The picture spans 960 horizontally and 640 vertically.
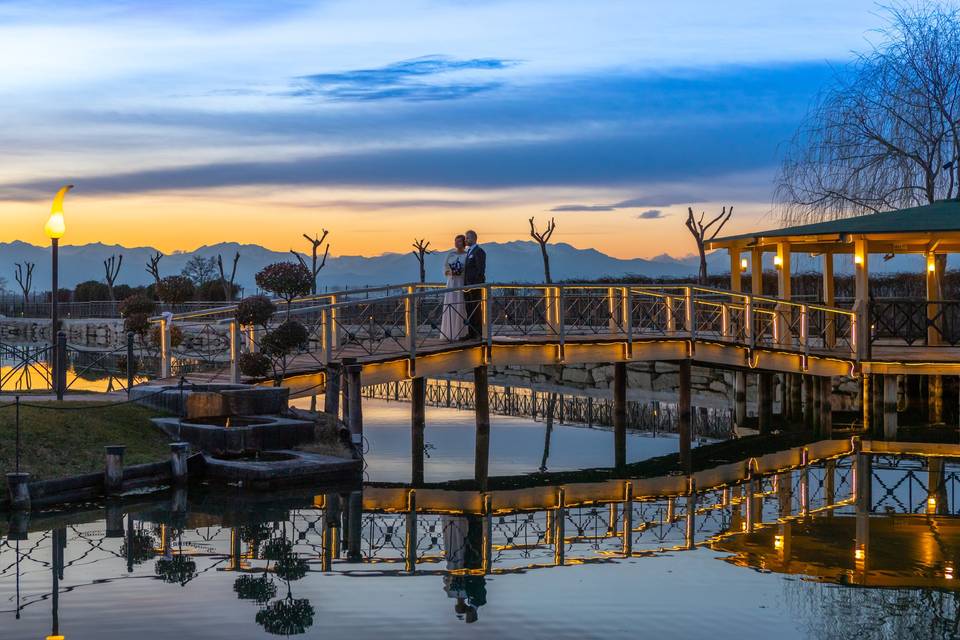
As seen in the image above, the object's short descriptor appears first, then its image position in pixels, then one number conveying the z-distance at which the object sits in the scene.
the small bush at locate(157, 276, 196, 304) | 29.00
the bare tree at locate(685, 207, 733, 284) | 48.86
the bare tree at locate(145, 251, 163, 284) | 57.34
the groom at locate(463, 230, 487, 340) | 19.61
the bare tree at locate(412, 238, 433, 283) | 53.55
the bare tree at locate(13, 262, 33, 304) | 70.27
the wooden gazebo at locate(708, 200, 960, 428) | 22.48
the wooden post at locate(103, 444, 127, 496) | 13.71
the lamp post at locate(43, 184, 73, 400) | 16.78
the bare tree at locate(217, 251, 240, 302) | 50.26
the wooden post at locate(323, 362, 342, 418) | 17.31
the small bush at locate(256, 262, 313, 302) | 18.22
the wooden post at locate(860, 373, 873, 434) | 23.31
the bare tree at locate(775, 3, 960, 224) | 31.53
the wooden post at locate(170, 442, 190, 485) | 14.50
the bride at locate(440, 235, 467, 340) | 19.67
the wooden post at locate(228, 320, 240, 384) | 17.28
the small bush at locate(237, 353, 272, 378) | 17.41
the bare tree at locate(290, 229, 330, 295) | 54.04
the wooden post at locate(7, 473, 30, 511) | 12.82
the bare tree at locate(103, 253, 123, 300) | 57.49
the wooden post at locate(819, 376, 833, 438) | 22.81
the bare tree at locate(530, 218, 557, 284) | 51.36
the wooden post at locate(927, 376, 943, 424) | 23.72
